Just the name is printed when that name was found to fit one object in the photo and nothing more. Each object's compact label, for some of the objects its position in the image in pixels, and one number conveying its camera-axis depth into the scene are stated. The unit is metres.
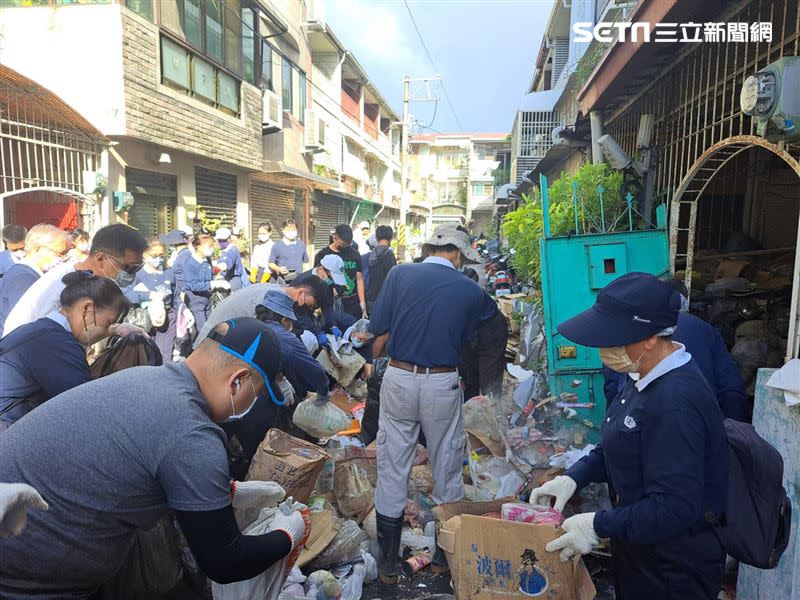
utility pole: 21.30
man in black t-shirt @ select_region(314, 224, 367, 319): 7.00
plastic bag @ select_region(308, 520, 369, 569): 3.04
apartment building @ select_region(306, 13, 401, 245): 18.73
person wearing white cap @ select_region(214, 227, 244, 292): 8.02
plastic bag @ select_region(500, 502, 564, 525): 2.23
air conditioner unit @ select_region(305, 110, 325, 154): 16.77
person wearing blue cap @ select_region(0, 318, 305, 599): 1.46
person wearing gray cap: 3.13
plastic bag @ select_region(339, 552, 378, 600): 2.92
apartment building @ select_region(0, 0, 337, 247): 7.84
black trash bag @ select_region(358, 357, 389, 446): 4.52
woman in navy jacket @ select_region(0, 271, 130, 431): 2.35
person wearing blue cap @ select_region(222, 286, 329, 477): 3.25
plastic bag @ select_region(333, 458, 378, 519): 3.53
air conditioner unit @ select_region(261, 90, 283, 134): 12.98
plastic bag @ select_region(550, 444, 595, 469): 3.69
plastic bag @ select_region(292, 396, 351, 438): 3.81
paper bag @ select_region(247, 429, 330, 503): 2.98
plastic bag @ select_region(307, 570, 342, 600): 2.82
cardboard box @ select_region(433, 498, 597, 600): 2.08
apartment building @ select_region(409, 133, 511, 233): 43.94
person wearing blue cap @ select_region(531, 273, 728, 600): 1.59
